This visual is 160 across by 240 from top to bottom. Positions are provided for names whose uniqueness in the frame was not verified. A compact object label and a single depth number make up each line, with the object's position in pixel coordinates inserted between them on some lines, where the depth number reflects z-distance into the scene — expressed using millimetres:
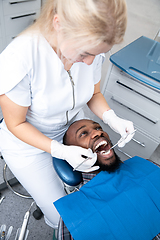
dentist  663
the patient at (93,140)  1086
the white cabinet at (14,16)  1818
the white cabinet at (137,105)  1295
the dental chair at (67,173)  876
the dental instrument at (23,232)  587
